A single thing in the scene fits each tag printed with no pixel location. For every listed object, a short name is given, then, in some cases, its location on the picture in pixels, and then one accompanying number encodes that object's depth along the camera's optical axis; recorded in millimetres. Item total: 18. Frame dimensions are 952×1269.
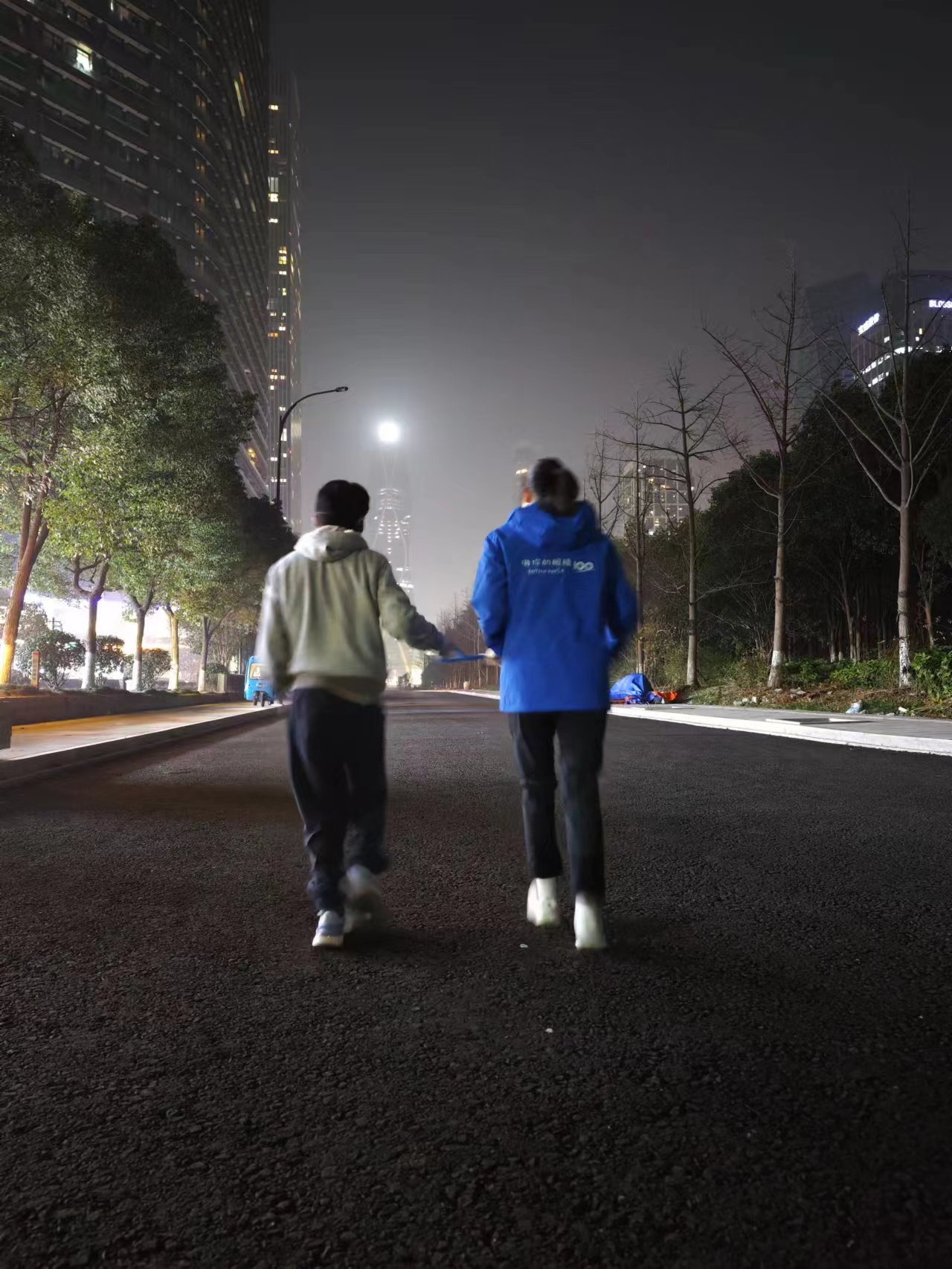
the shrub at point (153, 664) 47062
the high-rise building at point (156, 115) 78931
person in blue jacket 3637
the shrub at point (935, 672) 17391
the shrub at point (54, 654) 35125
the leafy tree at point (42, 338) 17125
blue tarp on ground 30906
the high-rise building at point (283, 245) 163375
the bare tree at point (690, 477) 29406
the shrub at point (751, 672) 25781
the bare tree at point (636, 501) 33219
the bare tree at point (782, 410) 23453
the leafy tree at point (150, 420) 19953
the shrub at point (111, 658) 41000
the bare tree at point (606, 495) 36406
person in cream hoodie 3719
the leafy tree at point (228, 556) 32875
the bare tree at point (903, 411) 19109
